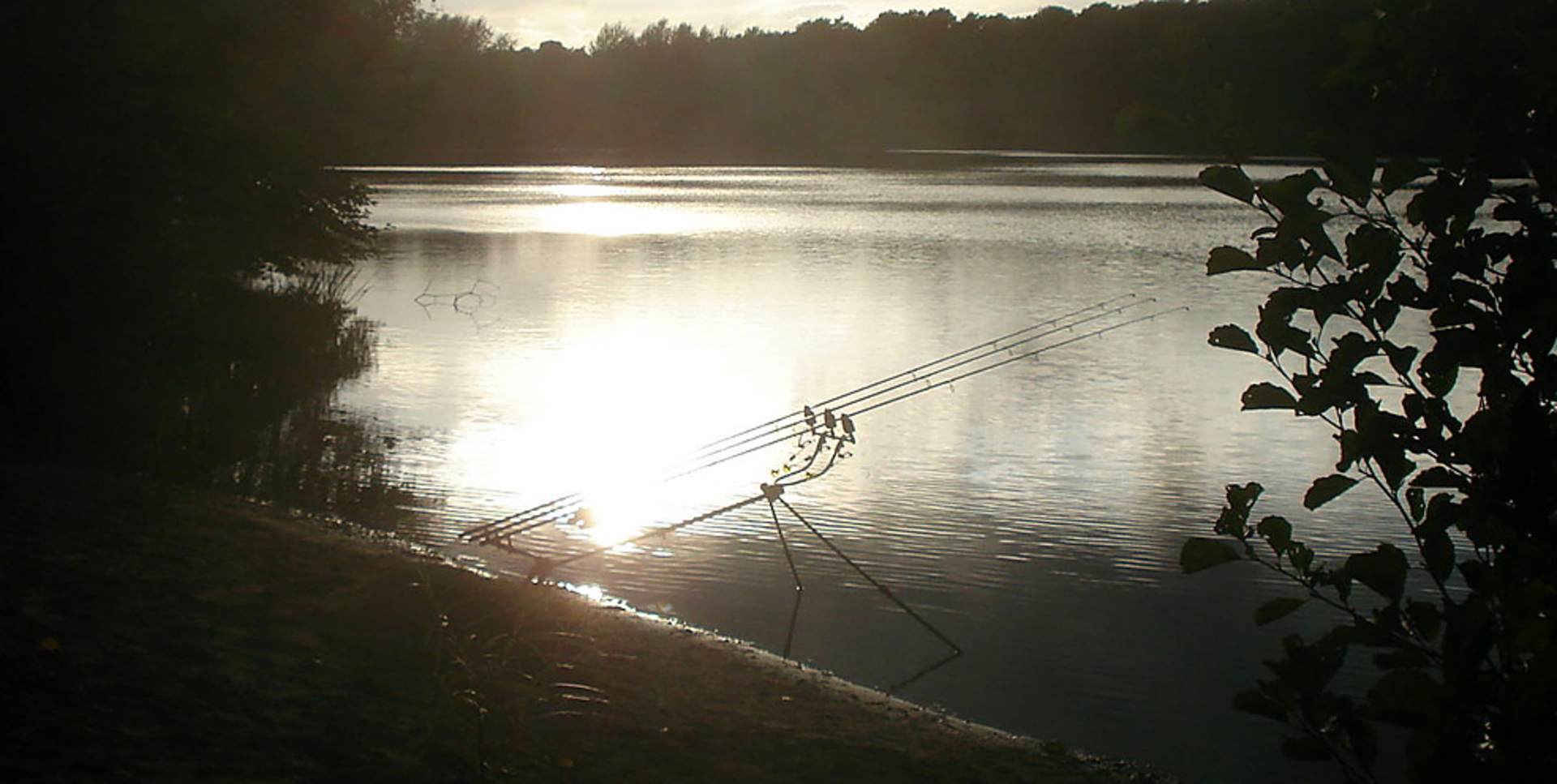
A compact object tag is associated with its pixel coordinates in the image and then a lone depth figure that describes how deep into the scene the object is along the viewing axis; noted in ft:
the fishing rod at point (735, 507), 25.45
